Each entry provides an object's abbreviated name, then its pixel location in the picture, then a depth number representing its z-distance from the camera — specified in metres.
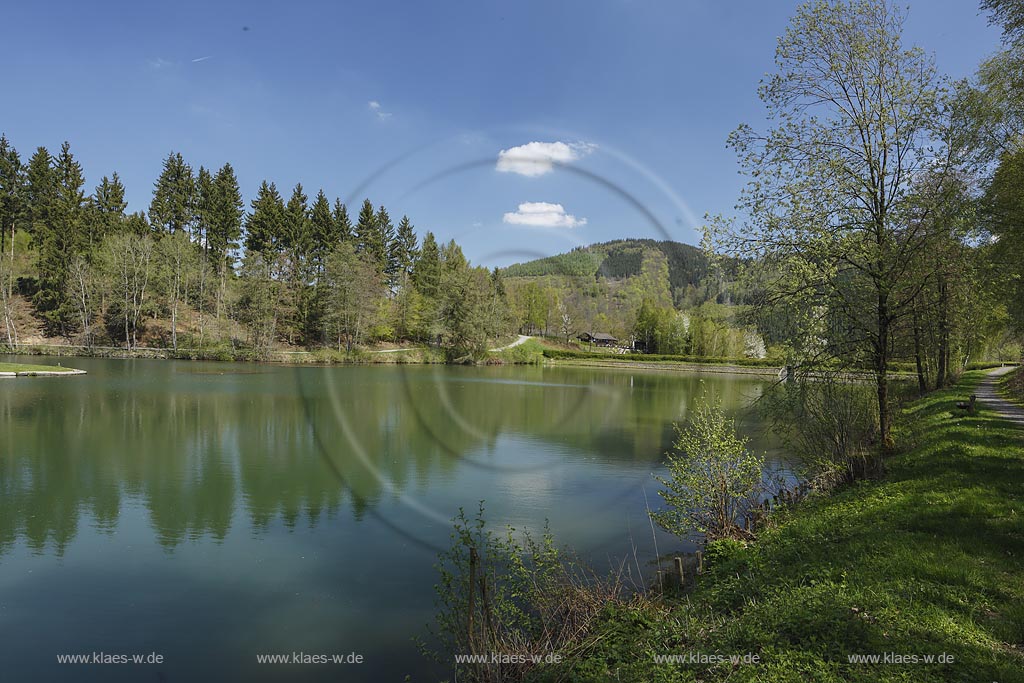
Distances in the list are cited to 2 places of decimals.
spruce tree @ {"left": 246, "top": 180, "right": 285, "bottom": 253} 67.62
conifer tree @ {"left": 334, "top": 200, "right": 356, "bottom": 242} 51.69
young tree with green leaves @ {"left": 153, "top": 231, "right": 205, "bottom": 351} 59.75
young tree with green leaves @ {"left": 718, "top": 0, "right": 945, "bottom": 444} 10.68
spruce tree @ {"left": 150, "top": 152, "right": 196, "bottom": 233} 69.12
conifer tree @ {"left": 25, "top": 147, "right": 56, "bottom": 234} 65.44
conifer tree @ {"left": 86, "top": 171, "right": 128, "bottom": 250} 63.34
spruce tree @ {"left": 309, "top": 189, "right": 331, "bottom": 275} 61.62
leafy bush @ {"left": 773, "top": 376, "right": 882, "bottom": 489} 11.54
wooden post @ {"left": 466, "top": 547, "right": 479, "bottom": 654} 5.61
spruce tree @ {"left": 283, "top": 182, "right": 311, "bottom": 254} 64.06
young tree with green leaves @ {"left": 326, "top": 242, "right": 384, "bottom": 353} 40.81
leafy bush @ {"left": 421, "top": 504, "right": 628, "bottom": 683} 5.77
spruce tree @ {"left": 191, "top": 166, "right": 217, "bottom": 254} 68.94
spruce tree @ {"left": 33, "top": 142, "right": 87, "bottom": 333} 57.94
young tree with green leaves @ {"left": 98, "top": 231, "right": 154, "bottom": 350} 57.29
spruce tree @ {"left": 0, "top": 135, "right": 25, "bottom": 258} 63.78
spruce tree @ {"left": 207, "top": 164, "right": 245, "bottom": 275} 68.38
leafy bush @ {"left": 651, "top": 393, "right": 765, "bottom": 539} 9.80
